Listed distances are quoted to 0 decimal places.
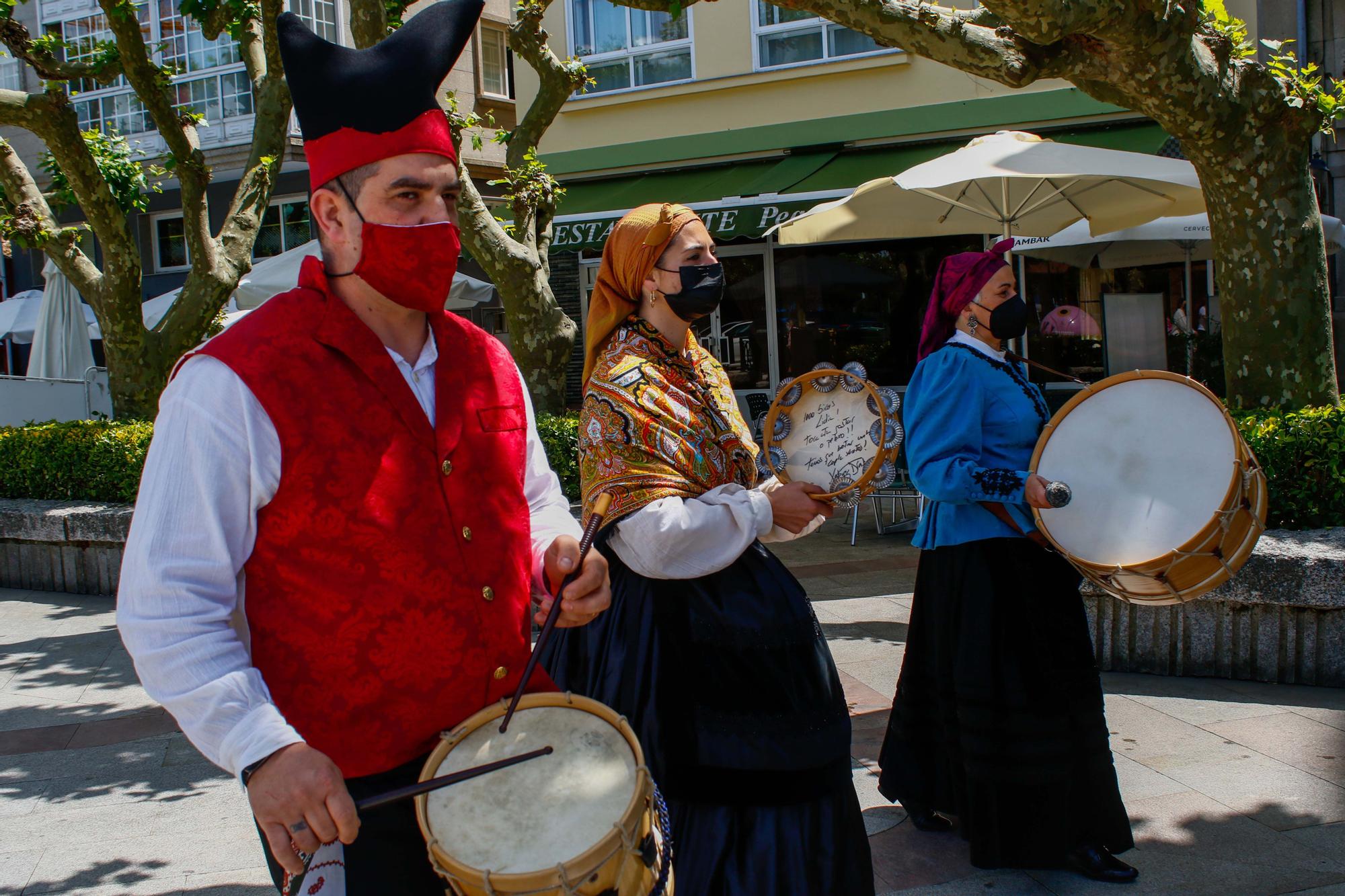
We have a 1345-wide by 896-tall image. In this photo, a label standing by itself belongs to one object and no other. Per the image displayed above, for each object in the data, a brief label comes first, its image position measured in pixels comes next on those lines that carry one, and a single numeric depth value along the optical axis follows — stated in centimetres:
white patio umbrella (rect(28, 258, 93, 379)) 1534
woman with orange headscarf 270
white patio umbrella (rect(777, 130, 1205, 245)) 725
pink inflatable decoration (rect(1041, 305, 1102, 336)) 1288
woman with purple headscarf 354
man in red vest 163
